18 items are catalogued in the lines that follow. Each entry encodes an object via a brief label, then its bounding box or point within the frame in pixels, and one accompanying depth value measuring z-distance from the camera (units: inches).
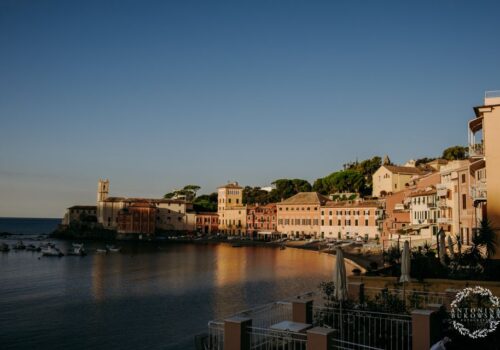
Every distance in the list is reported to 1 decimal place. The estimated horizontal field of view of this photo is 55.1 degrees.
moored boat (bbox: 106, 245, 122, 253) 3585.1
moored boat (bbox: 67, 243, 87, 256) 3341.5
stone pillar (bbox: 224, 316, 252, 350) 488.7
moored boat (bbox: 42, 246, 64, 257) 3272.6
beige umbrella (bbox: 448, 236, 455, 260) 973.8
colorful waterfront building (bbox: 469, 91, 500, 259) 1143.0
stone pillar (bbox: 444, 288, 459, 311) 623.5
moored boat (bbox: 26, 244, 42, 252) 3694.4
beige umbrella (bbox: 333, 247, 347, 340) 619.6
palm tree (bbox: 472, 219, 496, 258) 972.0
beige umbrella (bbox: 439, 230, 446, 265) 949.0
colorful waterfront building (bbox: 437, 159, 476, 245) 1454.2
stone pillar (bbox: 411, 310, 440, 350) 493.0
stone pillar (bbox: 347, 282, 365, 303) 704.7
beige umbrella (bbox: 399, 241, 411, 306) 722.2
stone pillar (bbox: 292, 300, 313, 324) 593.0
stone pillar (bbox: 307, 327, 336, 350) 418.9
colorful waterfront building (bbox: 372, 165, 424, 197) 3710.6
